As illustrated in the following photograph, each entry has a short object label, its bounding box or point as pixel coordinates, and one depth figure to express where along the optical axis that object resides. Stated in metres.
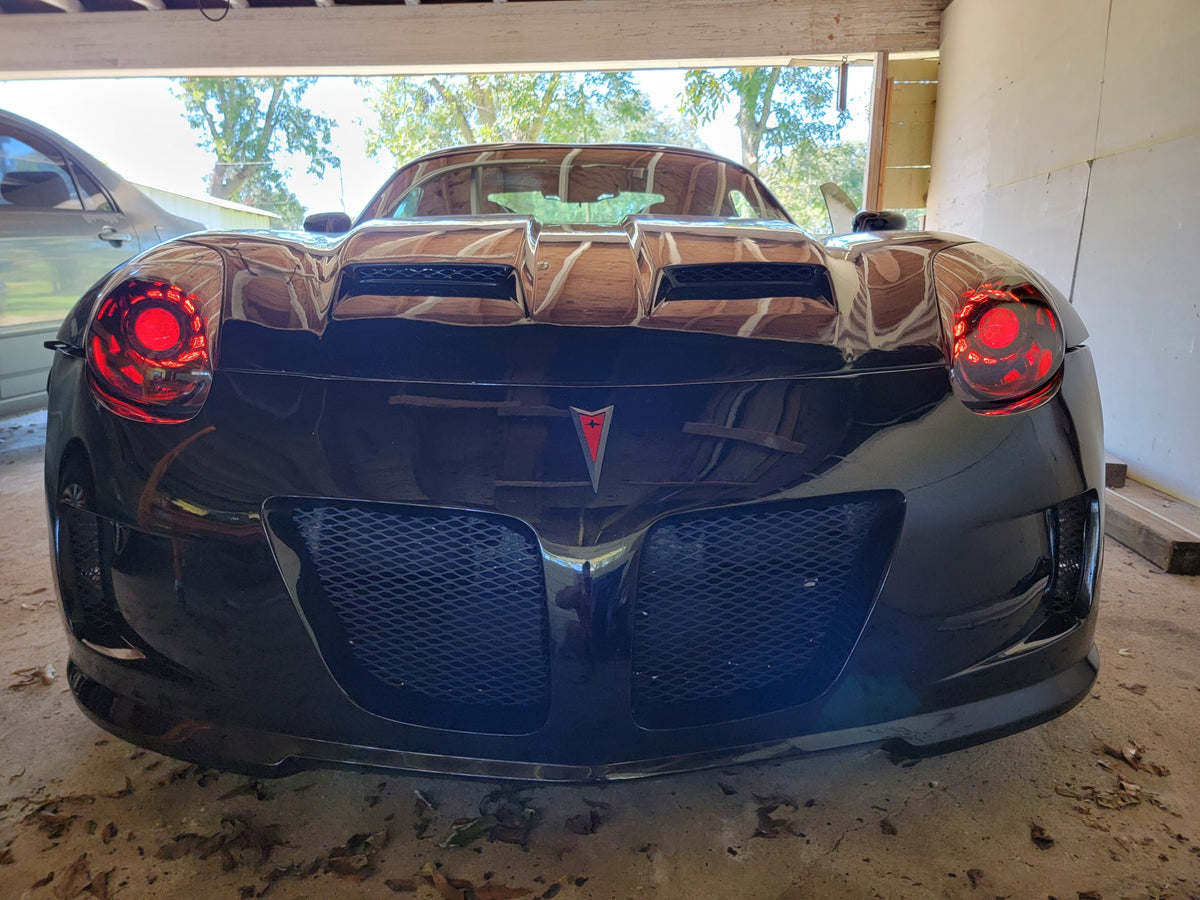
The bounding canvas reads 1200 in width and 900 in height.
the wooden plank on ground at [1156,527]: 2.29
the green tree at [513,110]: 14.62
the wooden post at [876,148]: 6.09
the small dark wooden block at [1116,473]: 2.85
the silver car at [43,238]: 3.11
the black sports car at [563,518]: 0.96
